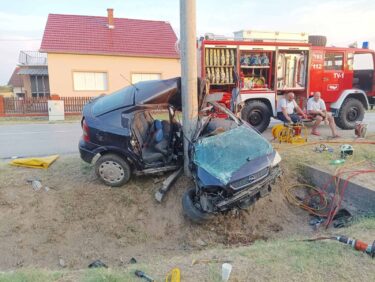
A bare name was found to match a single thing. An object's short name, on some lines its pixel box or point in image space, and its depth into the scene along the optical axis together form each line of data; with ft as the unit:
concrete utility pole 17.97
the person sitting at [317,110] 30.35
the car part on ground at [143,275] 9.62
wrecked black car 14.85
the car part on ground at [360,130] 27.55
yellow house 71.67
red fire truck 30.94
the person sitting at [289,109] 29.94
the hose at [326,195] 17.95
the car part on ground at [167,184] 17.74
